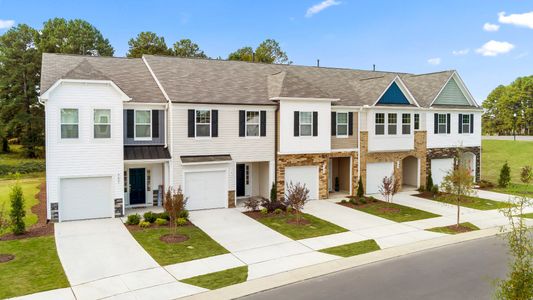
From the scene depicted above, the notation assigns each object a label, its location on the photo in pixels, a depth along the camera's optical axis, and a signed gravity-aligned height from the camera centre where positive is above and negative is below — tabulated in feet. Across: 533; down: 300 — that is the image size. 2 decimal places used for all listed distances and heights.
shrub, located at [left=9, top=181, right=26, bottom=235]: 54.90 -9.24
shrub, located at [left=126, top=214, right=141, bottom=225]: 61.00 -11.31
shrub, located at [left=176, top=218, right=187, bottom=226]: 61.32 -11.68
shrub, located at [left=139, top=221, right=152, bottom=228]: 59.88 -11.73
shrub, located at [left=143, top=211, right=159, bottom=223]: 61.77 -11.05
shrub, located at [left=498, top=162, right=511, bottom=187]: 101.04 -8.11
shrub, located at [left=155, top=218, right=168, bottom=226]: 61.30 -11.66
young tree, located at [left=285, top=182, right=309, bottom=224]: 63.46 -8.63
